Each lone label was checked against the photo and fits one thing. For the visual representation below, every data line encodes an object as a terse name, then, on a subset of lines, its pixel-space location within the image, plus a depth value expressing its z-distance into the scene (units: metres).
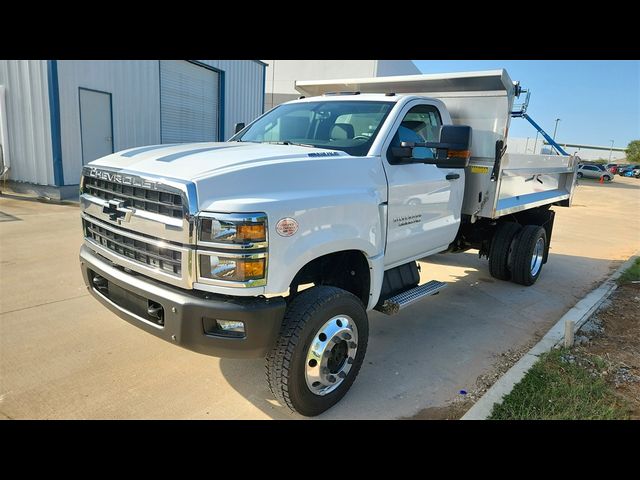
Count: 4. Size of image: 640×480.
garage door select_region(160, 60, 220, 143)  13.70
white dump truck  2.58
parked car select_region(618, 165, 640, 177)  55.22
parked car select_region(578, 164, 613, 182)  40.69
